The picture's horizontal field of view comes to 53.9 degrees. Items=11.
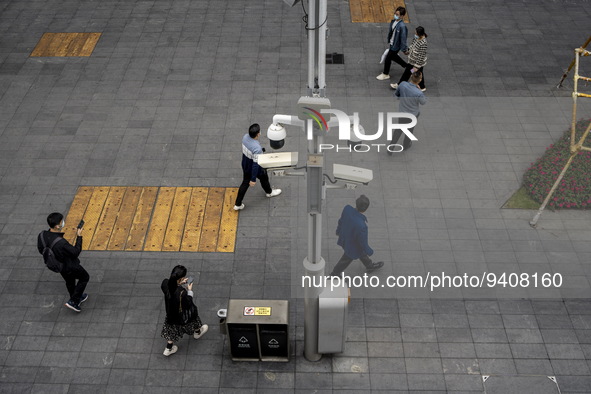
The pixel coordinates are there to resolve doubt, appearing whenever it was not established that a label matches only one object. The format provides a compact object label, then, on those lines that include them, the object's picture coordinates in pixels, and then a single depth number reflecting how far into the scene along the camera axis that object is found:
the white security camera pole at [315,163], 5.03
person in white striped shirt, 11.34
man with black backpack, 7.57
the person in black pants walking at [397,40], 11.86
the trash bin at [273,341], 7.12
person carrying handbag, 6.98
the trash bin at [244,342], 7.12
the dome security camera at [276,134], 5.81
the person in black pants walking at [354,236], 7.90
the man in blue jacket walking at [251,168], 8.87
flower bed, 9.79
